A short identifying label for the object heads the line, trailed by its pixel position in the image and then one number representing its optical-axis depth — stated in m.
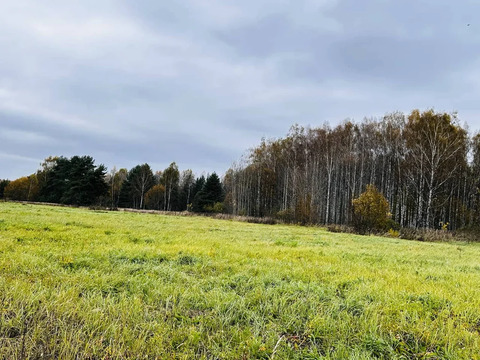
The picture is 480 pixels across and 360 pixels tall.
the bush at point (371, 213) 24.38
